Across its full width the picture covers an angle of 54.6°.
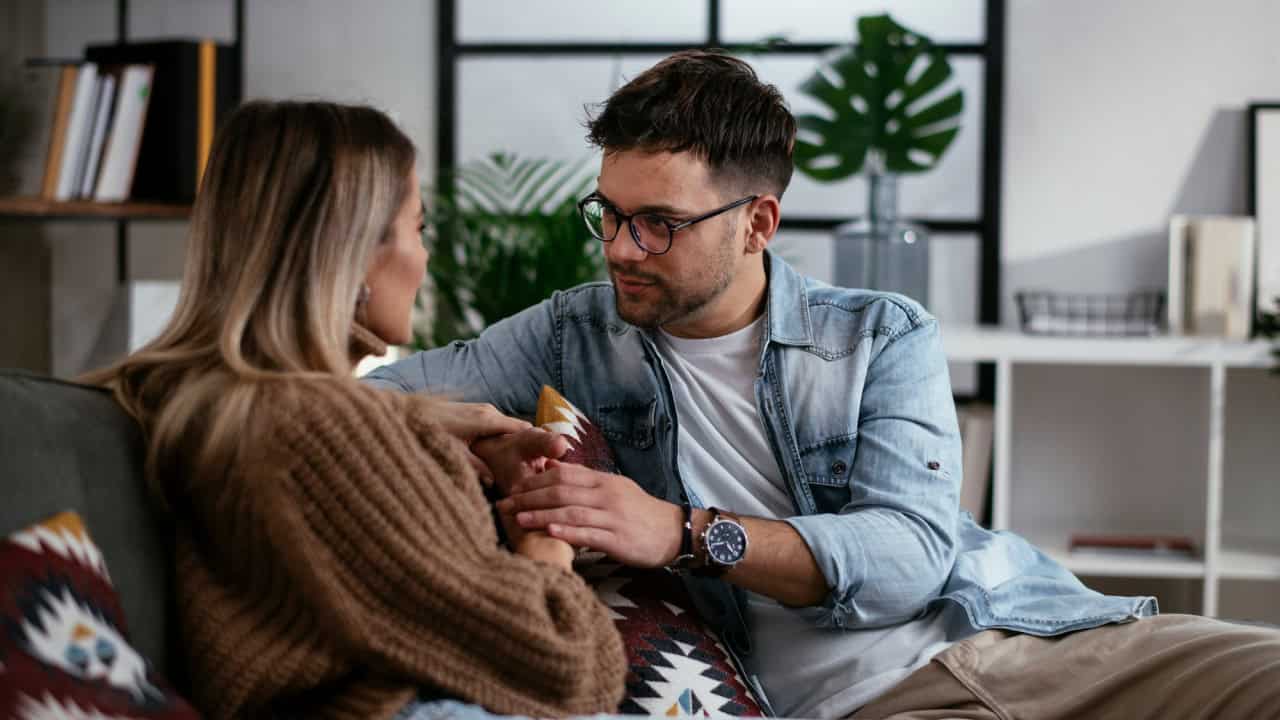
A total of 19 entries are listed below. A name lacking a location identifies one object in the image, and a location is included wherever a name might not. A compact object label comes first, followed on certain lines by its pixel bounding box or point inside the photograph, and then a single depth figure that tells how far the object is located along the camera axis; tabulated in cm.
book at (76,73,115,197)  312
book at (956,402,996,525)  336
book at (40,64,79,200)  311
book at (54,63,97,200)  311
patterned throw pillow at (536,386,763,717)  147
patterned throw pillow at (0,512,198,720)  92
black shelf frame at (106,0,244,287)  374
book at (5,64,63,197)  350
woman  113
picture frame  341
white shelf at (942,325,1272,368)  311
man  154
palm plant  315
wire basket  324
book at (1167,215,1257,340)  322
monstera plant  330
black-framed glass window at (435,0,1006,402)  359
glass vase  331
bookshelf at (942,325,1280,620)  349
